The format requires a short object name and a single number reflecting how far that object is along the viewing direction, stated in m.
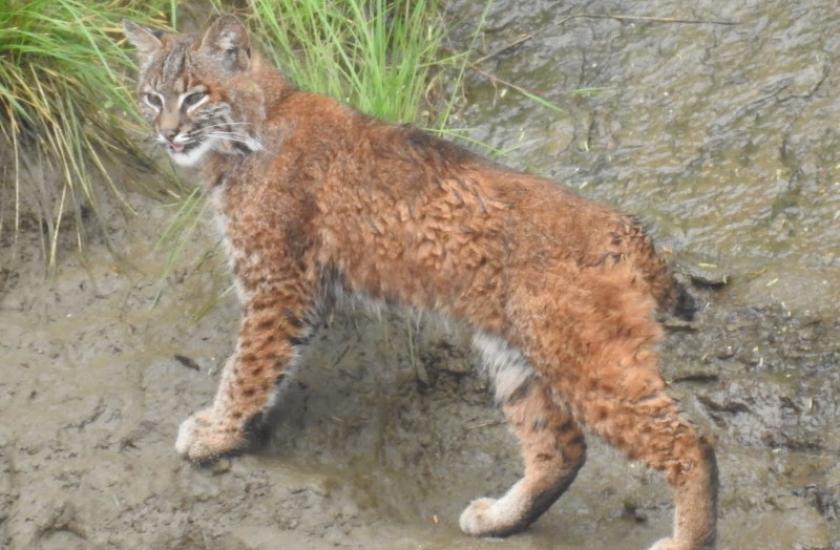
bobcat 11.52
